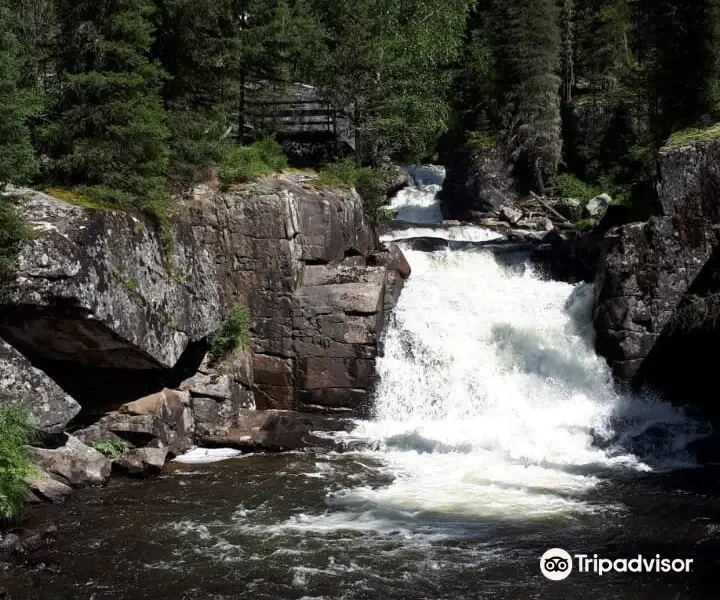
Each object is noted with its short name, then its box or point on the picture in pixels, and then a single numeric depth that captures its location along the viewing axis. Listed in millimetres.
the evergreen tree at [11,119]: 12492
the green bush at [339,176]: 20812
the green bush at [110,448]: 14711
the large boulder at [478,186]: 34594
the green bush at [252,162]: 19078
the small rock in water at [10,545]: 10641
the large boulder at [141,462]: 14406
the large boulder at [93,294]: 12758
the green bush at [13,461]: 11352
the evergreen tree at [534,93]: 35000
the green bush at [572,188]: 34125
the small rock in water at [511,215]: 30905
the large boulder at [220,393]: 16792
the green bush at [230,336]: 17734
